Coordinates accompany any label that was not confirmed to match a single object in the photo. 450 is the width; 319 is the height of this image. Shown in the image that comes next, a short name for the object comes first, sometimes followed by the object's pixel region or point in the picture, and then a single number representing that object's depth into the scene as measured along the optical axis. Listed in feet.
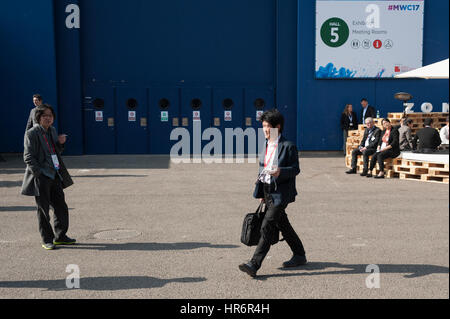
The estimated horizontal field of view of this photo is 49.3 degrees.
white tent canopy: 41.22
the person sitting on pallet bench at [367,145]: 46.16
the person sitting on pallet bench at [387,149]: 44.70
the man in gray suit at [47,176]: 22.40
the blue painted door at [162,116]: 67.05
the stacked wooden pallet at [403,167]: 41.39
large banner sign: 64.08
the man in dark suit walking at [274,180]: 18.47
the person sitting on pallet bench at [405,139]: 48.44
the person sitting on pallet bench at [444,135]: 53.21
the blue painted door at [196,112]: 67.31
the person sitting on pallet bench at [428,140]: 44.14
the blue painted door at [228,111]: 67.72
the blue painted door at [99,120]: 66.28
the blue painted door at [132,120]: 66.59
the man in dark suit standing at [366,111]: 63.20
